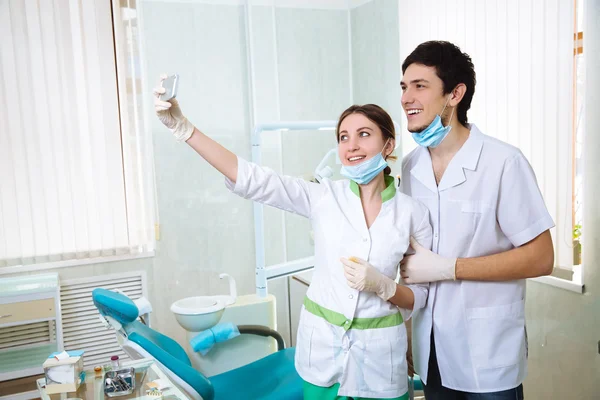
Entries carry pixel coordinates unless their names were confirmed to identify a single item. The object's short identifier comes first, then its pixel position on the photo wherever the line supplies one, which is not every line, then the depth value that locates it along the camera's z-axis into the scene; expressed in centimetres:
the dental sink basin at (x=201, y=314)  276
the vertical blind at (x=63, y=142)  307
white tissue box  160
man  142
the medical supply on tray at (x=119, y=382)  161
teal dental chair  179
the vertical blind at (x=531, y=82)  222
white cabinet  296
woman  142
